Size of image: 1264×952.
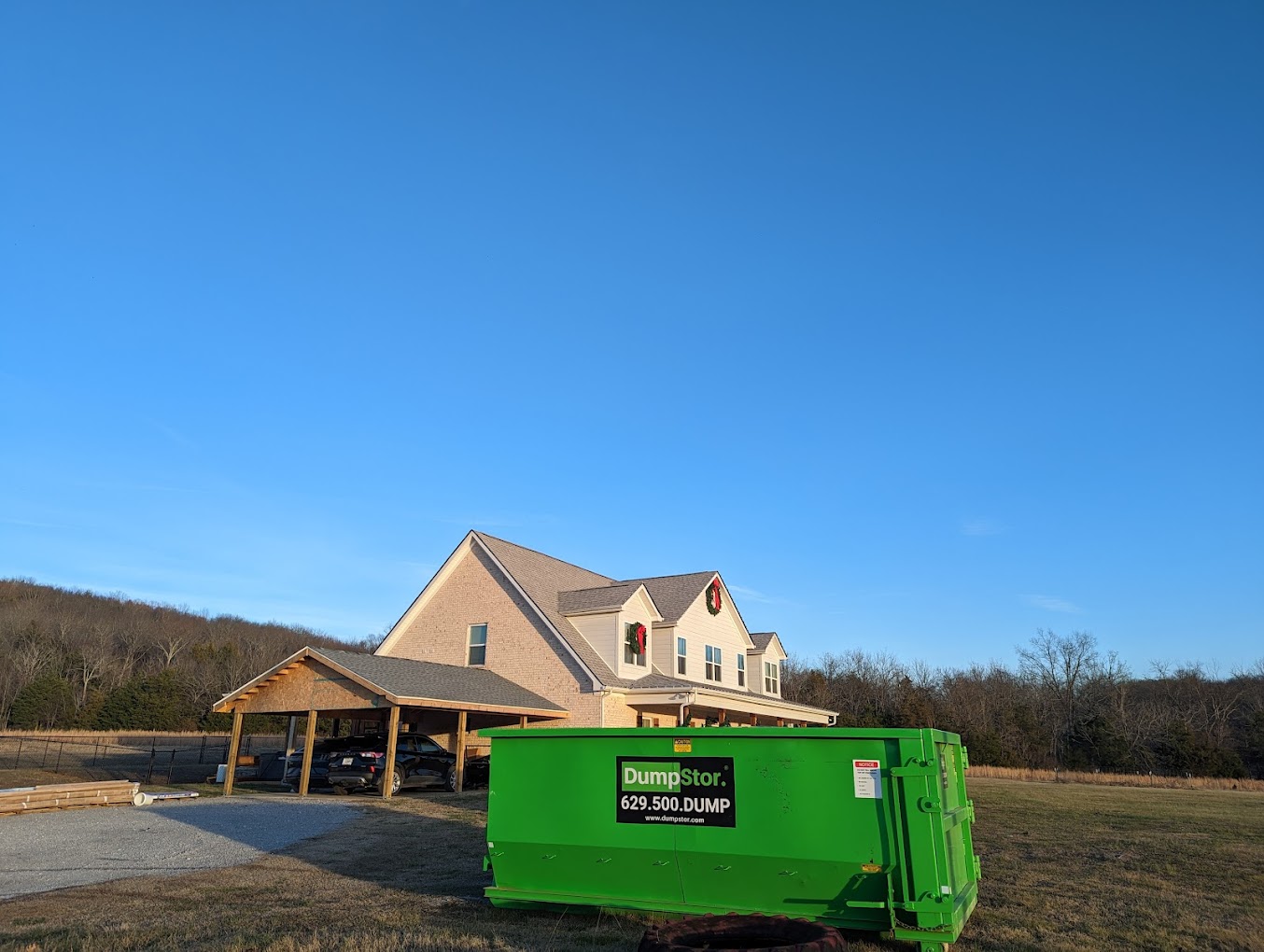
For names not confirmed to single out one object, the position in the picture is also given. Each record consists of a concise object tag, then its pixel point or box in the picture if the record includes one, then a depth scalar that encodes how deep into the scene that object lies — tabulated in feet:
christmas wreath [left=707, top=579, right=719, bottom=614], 113.70
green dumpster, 22.80
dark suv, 73.61
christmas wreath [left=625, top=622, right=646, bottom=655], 96.95
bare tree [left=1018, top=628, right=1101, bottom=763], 216.33
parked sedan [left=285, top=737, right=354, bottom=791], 77.66
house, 90.48
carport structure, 69.46
